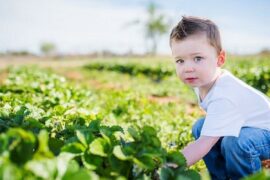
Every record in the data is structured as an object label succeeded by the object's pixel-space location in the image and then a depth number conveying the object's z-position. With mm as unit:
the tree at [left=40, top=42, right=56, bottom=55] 112562
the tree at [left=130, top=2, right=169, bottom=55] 75812
